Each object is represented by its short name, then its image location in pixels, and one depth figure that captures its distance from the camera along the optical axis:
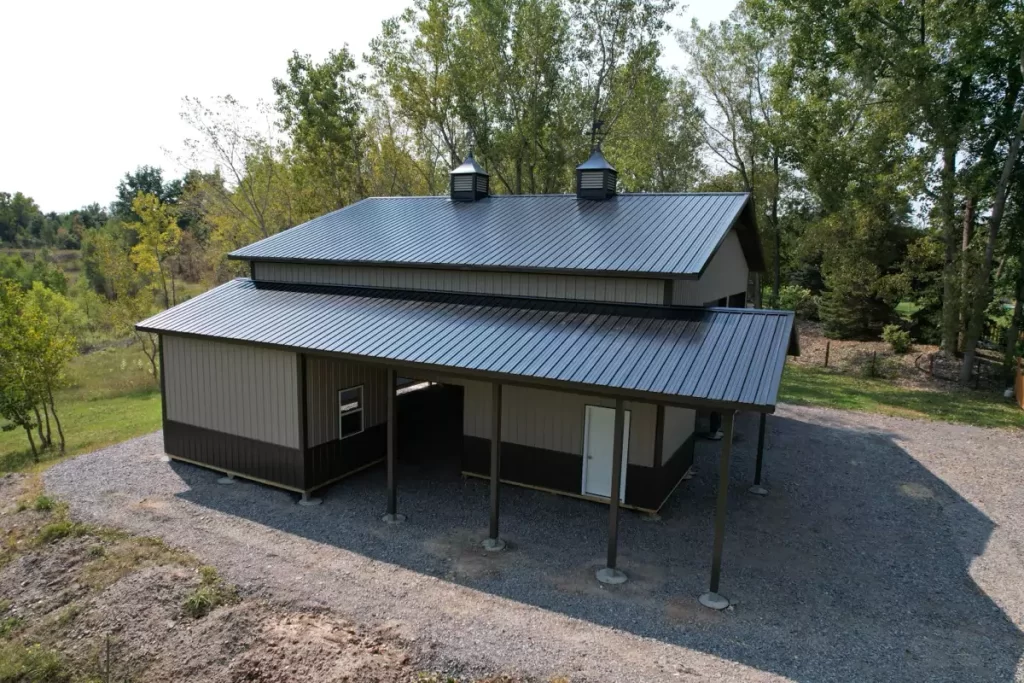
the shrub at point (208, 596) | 8.23
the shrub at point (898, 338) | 27.05
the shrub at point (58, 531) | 10.49
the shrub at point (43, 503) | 11.69
